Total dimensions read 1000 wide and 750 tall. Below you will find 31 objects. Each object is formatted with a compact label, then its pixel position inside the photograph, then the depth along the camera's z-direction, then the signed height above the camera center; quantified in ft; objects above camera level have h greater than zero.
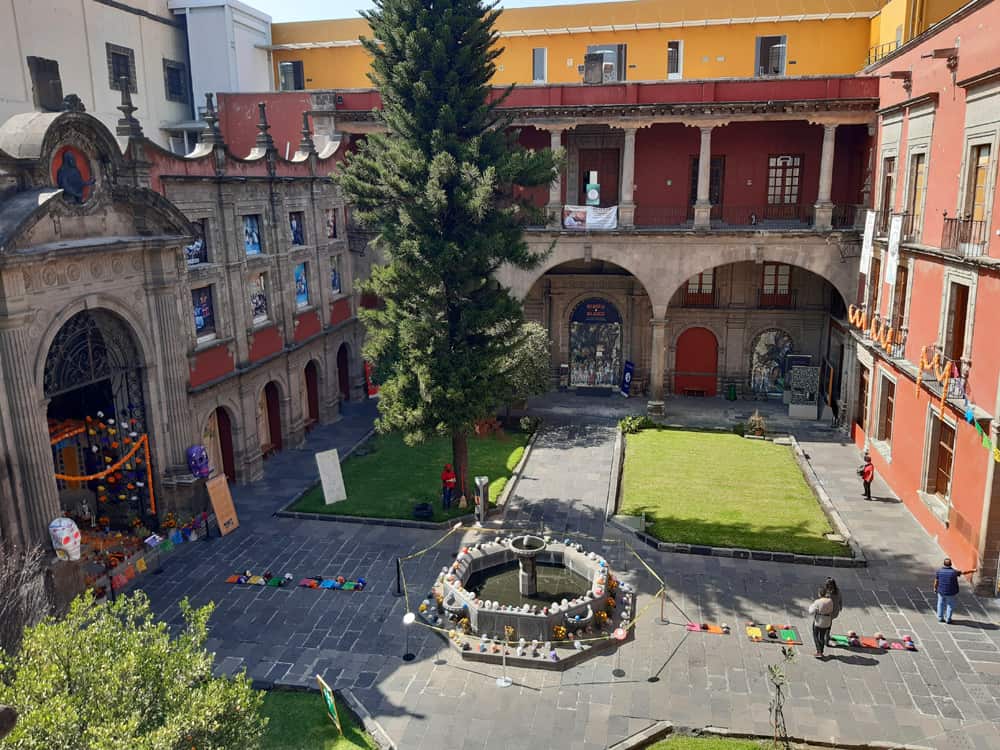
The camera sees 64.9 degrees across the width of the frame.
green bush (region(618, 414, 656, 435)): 95.40 -27.01
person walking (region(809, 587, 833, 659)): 48.62 -25.82
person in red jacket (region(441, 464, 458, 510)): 72.49 -25.46
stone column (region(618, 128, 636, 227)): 95.81 +0.60
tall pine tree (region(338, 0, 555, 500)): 63.93 -0.67
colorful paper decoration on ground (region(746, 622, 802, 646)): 51.29 -28.27
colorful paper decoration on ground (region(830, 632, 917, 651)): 50.21 -28.25
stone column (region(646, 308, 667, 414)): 99.81 -20.73
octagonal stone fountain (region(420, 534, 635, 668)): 50.88 -27.39
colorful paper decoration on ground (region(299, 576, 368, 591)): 59.16 -28.08
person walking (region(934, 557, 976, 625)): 52.06 -25.89
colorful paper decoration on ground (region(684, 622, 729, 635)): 52.39 -28.28
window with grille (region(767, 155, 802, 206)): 102.73 +2.16
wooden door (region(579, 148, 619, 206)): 105.29 +3.95
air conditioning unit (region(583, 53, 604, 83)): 96.80 +15.85
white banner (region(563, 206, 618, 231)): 96.94 -2.24
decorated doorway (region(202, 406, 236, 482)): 78.00 -23.03
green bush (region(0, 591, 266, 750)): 25.34 -16.40
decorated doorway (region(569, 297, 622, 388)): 112.16 -20.43
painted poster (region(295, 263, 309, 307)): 93.20 -9.45
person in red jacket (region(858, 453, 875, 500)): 73.36 -25.75
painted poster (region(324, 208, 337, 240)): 99.92 -2.31
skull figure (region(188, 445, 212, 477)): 69.21 -21.88
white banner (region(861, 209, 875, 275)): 84.99 -5.21
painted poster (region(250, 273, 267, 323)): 83.56 -9.64
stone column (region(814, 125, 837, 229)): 91.91 +1.38
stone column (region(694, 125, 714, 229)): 94.48 +0.76
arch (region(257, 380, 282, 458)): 88.84 -23.85
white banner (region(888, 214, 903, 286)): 74.18 -5.06
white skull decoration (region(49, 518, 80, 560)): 54.24 -22.23
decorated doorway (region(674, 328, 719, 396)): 111.04 -23.15
